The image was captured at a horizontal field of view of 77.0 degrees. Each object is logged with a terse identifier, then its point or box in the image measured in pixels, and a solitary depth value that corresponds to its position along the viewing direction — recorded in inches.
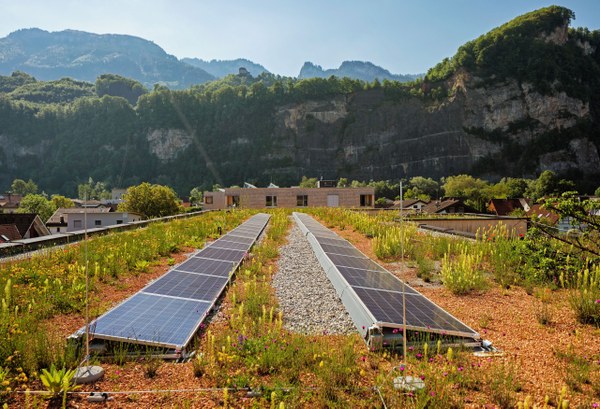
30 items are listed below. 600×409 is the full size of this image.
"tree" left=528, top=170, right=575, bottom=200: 3348.9
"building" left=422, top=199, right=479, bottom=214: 2015.3
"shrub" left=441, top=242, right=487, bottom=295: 330.3
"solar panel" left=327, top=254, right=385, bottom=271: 384.5
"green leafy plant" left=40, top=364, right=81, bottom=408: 143.2
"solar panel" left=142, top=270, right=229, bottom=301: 271.6
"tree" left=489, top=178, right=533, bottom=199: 3570.4
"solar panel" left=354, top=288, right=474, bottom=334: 215.6
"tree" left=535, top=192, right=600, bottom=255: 320.4
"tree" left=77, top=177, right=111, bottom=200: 5189.0
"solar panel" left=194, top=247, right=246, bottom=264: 423.8
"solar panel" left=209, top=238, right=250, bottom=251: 501.0
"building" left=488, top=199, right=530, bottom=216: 2209.6
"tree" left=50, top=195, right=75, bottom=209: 3171.8
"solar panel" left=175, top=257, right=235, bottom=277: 351.1
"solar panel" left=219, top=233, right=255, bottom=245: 573.4
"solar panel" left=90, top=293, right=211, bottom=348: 194.5
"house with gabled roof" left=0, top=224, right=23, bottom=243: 952.4
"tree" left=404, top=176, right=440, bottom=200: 4094.5
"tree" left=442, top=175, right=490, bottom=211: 3508.9
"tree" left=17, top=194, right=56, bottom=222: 2798.2
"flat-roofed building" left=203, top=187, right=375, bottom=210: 2349.9
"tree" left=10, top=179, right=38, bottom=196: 5123.0
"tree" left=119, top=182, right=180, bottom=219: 2010.3
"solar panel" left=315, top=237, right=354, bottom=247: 537.2
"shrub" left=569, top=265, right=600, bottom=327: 246.1
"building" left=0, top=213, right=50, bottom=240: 1108.6
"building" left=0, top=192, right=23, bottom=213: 2806.8
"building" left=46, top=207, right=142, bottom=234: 1958.3
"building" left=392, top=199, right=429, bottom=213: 2630.4
